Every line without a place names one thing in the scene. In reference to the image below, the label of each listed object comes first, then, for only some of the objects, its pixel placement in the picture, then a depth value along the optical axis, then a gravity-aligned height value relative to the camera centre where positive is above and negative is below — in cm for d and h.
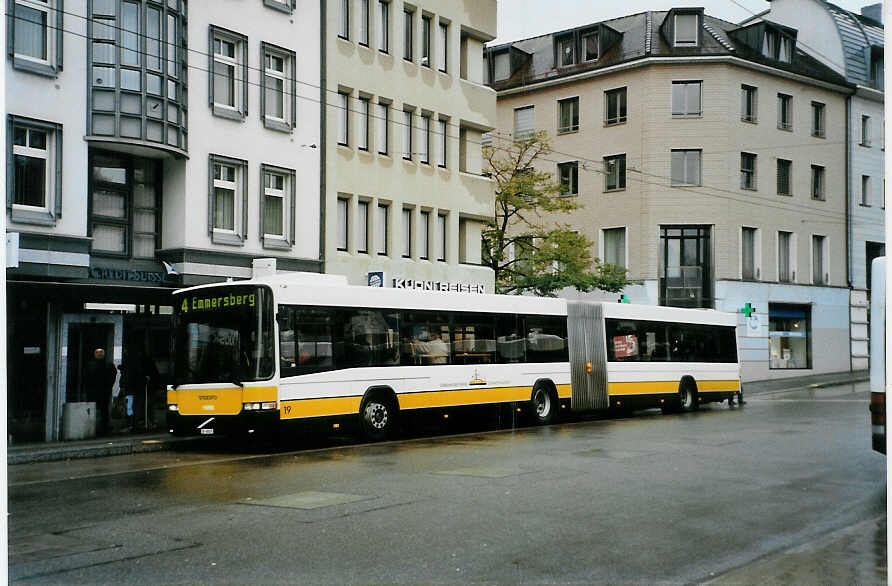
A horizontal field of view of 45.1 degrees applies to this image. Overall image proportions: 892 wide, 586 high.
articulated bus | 1839 -46
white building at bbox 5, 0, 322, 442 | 2028 +348
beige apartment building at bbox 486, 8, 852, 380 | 4503 +719
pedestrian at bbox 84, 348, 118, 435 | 2052 -95
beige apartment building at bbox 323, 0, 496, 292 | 2956 +567
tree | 3756 +320
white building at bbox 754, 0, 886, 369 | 4228 +903
